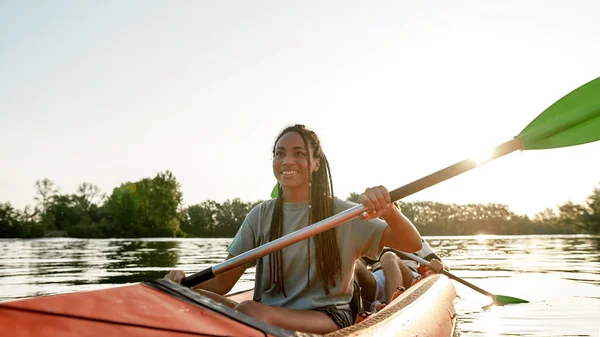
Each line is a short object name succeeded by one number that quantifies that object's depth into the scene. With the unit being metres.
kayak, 1.61
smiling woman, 2.77
